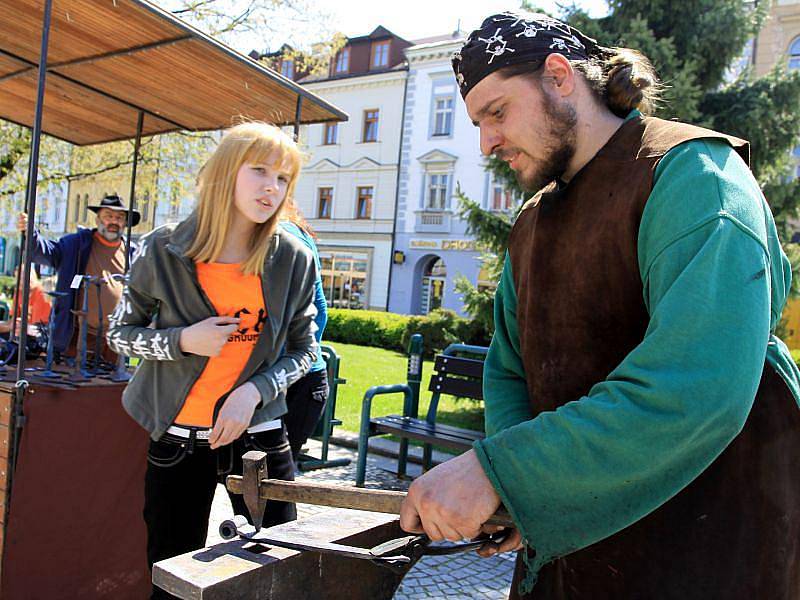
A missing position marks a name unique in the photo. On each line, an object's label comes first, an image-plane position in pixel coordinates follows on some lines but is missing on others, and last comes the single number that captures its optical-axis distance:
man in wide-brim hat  5.01
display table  2.60
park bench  5.07
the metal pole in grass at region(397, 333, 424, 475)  5.84
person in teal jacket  3.44
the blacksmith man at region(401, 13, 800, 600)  0.94
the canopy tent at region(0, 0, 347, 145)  3.22
